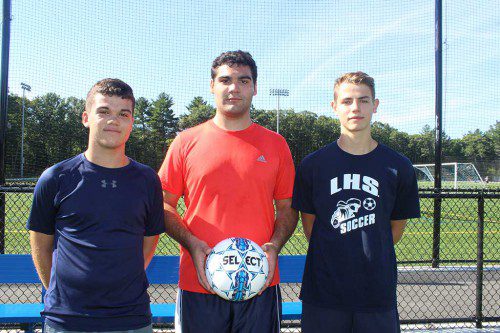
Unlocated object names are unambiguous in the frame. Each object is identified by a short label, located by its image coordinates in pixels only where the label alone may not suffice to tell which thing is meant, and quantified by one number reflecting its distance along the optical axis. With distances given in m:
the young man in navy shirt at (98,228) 2.04
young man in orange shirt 2.37
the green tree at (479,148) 23.02
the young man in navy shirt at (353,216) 2.36
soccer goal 29.18
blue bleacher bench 3.46
